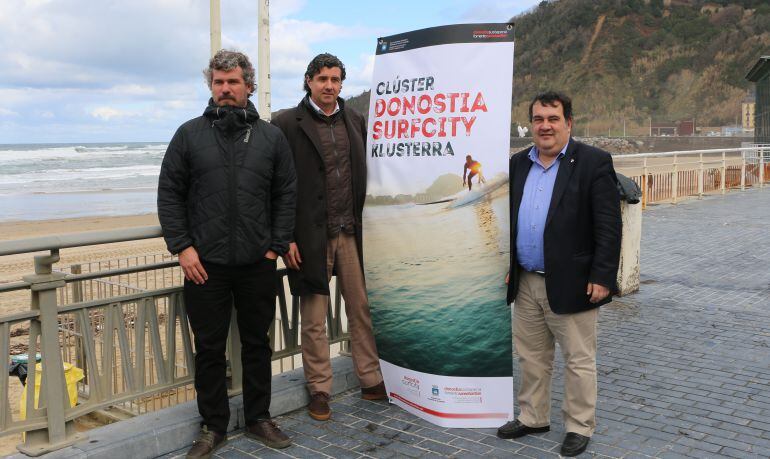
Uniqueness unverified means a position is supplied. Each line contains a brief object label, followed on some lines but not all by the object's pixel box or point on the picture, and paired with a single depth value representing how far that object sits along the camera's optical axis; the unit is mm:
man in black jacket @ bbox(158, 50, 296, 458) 3799
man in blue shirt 3881
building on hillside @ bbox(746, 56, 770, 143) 35438
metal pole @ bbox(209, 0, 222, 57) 12141
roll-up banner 4159
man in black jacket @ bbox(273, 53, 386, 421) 4359
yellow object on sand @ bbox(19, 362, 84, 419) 4180
